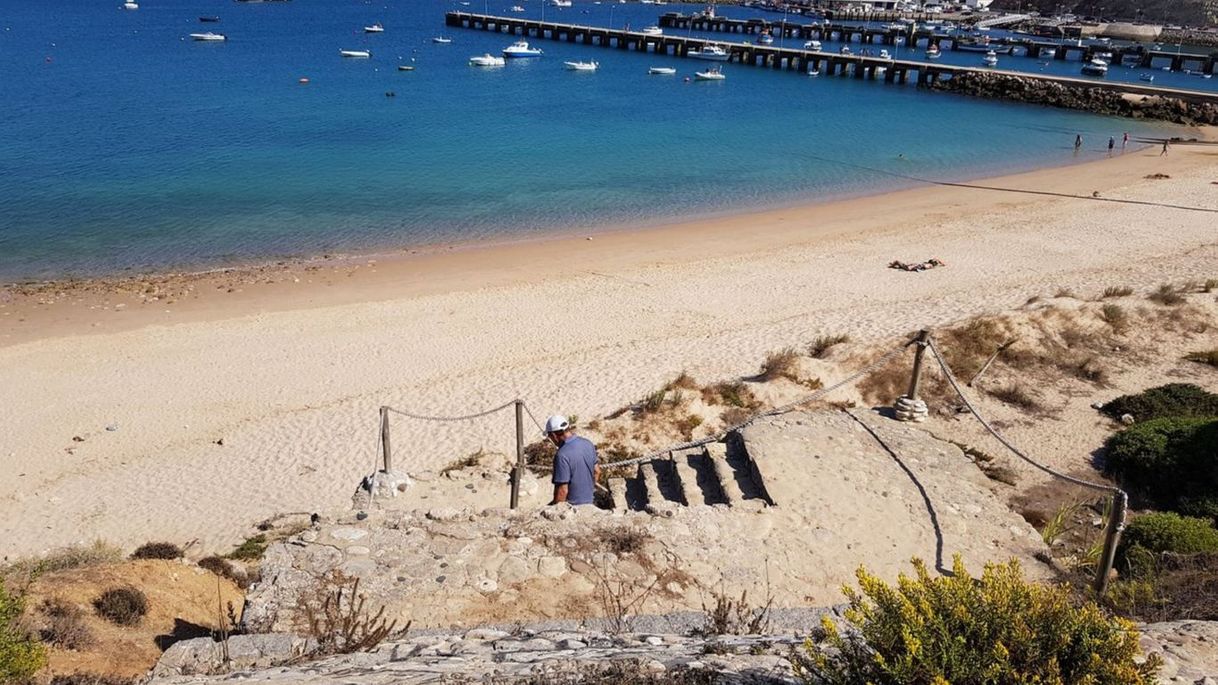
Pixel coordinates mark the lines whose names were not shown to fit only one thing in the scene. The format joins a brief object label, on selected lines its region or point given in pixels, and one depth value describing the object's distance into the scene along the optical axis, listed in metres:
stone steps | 8.99
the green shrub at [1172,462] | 9.56
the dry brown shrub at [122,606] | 7.27
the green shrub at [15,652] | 5.08
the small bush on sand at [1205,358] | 13.77
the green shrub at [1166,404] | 11.68
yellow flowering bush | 3.76
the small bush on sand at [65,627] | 6.69
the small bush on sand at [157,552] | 9.41
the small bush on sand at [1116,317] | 14.96
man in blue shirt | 8.60
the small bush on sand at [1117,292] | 17.05
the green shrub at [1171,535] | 8.12
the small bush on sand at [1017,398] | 12.41
